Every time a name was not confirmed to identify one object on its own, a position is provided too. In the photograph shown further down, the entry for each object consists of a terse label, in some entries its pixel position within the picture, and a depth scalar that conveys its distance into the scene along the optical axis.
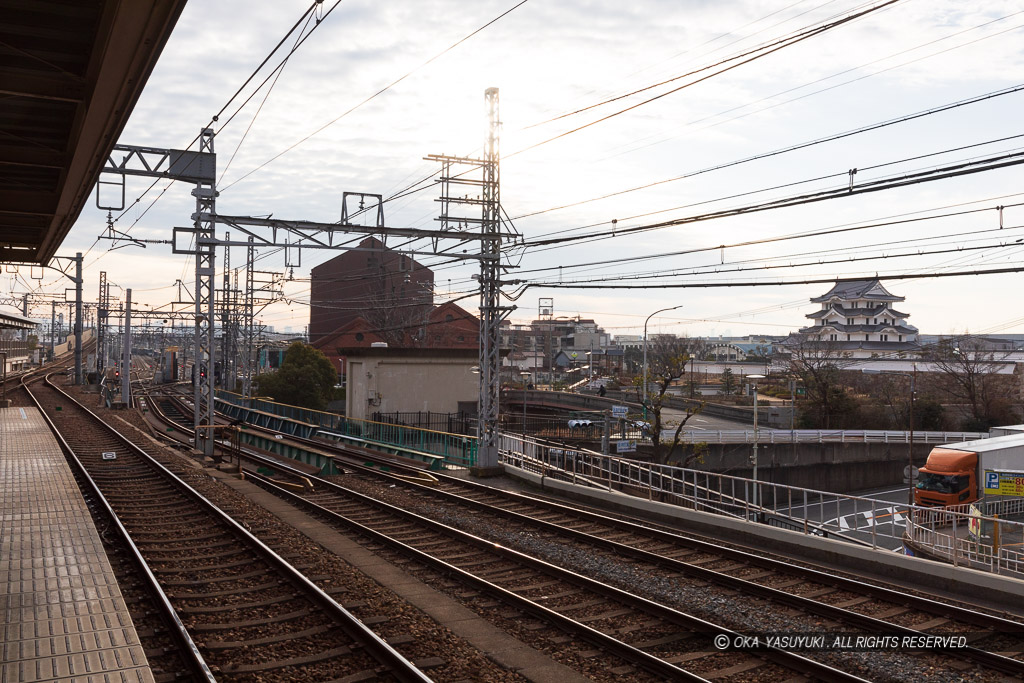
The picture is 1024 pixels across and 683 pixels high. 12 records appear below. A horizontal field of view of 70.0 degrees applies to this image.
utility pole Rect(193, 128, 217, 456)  20.64
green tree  45.94
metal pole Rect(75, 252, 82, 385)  48.38
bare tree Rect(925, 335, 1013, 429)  47.47
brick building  65.06
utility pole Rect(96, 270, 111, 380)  57.81
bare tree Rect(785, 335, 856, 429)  50.78
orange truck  27.39
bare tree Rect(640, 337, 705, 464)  28.02
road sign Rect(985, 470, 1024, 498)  22.67
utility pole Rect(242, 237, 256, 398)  43.98
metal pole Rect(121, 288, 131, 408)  39.03
